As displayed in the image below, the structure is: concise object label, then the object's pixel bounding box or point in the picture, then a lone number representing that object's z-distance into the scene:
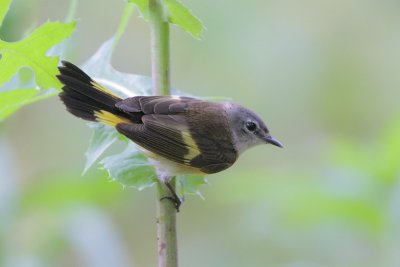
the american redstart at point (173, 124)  5.07
